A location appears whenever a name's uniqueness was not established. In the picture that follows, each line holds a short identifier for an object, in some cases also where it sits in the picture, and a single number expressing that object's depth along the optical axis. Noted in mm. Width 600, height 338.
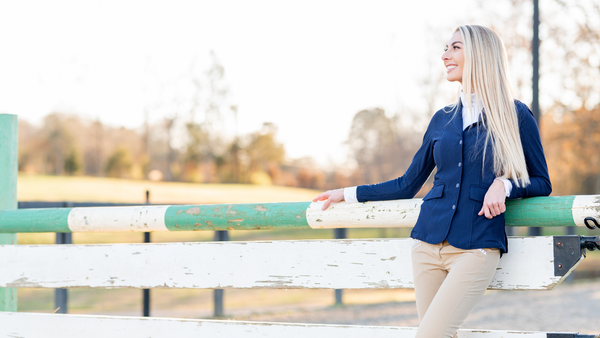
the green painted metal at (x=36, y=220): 5082
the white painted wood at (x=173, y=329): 4172
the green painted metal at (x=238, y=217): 4402
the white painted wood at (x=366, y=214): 4133
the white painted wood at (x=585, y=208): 3654
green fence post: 5902
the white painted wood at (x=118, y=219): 4797
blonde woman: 3721
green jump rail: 3762
